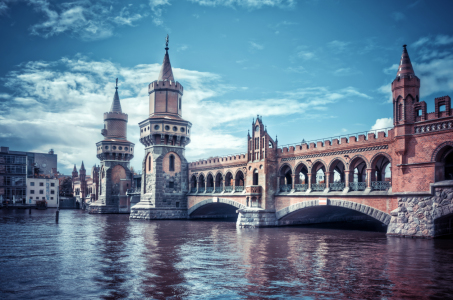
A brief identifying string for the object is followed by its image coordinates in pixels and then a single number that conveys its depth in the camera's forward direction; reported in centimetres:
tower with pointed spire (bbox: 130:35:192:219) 4603
